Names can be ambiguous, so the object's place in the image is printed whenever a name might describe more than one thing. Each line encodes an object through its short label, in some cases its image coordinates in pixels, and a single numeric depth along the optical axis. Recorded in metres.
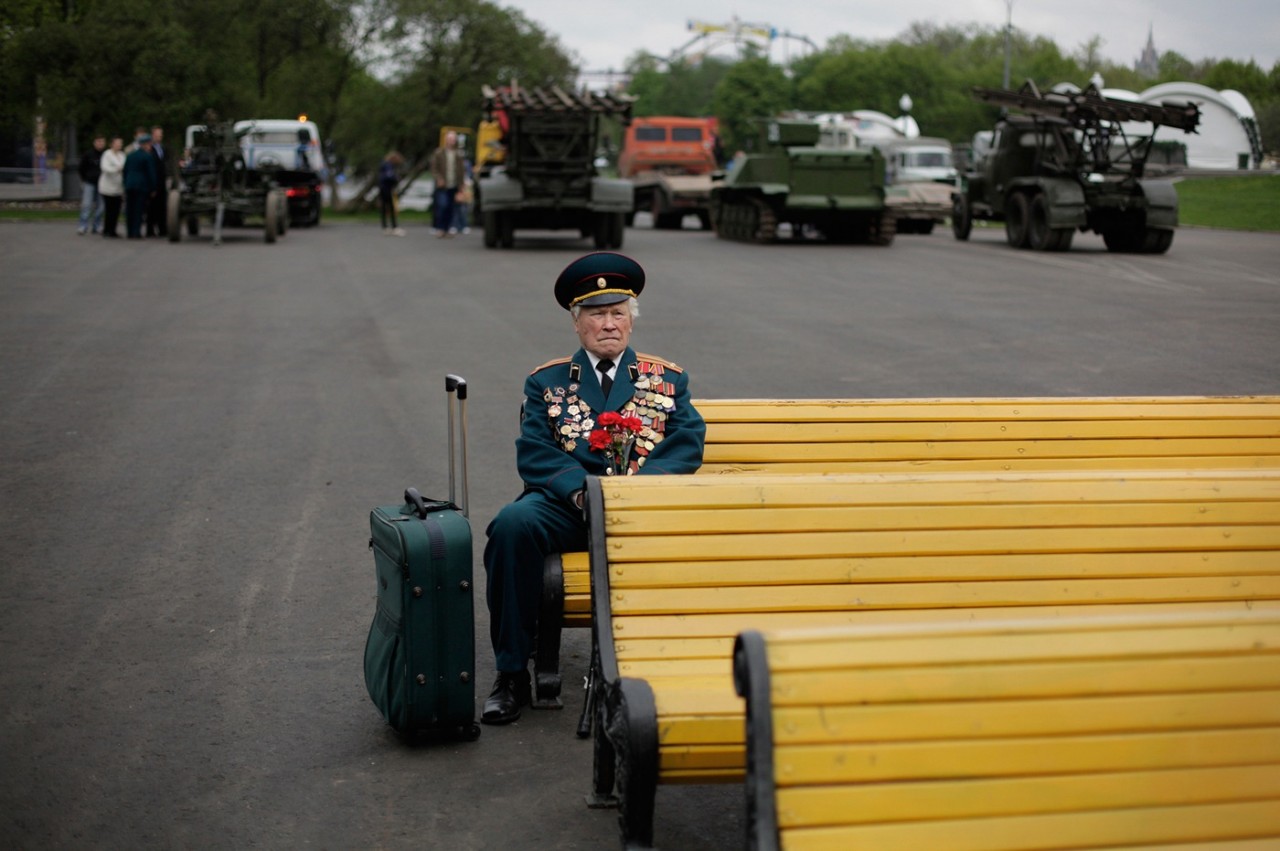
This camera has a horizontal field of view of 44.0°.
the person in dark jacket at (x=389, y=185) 33.50
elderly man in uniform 5.36
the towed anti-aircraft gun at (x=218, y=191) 28.49
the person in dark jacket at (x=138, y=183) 28.34
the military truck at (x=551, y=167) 27.95
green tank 30.06
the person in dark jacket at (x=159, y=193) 28.92
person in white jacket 28.59
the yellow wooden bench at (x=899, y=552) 4.39
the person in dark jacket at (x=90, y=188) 29.75
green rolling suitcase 4.98
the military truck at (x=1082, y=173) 26.88
